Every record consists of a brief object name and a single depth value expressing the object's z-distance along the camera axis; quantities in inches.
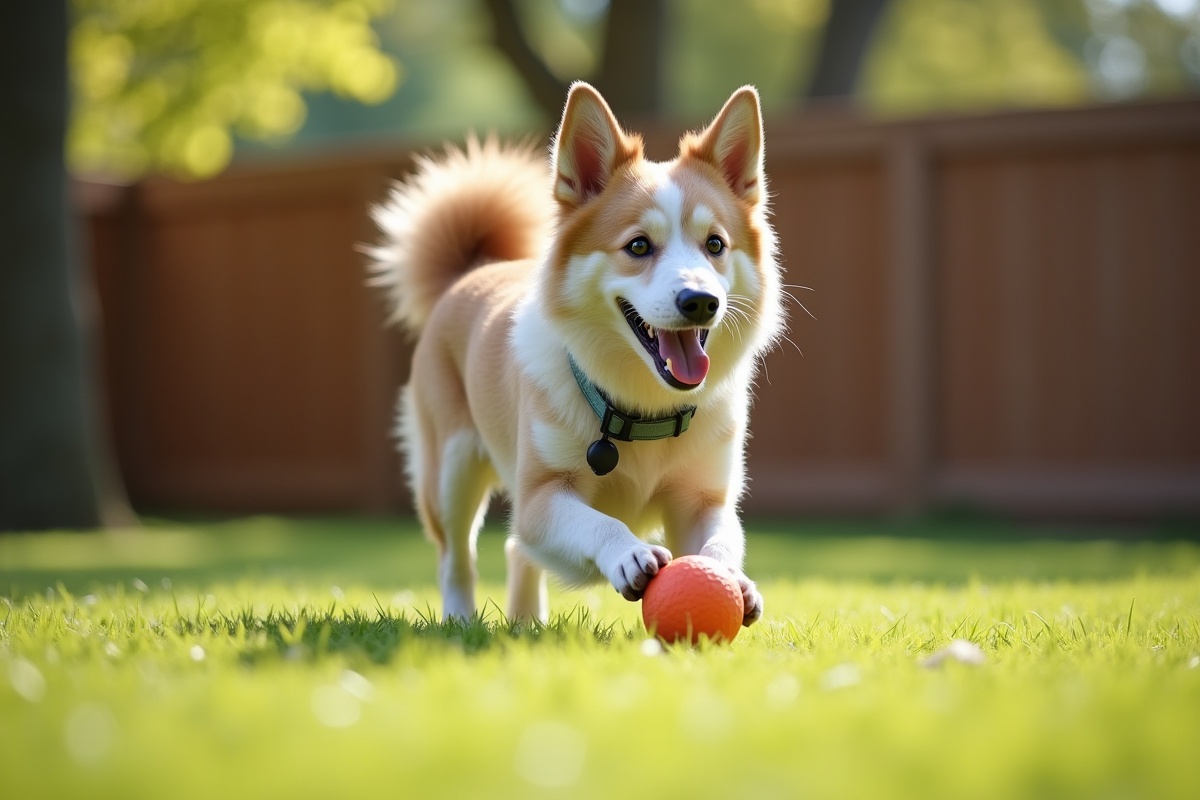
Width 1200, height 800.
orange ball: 109.5
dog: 124.4
